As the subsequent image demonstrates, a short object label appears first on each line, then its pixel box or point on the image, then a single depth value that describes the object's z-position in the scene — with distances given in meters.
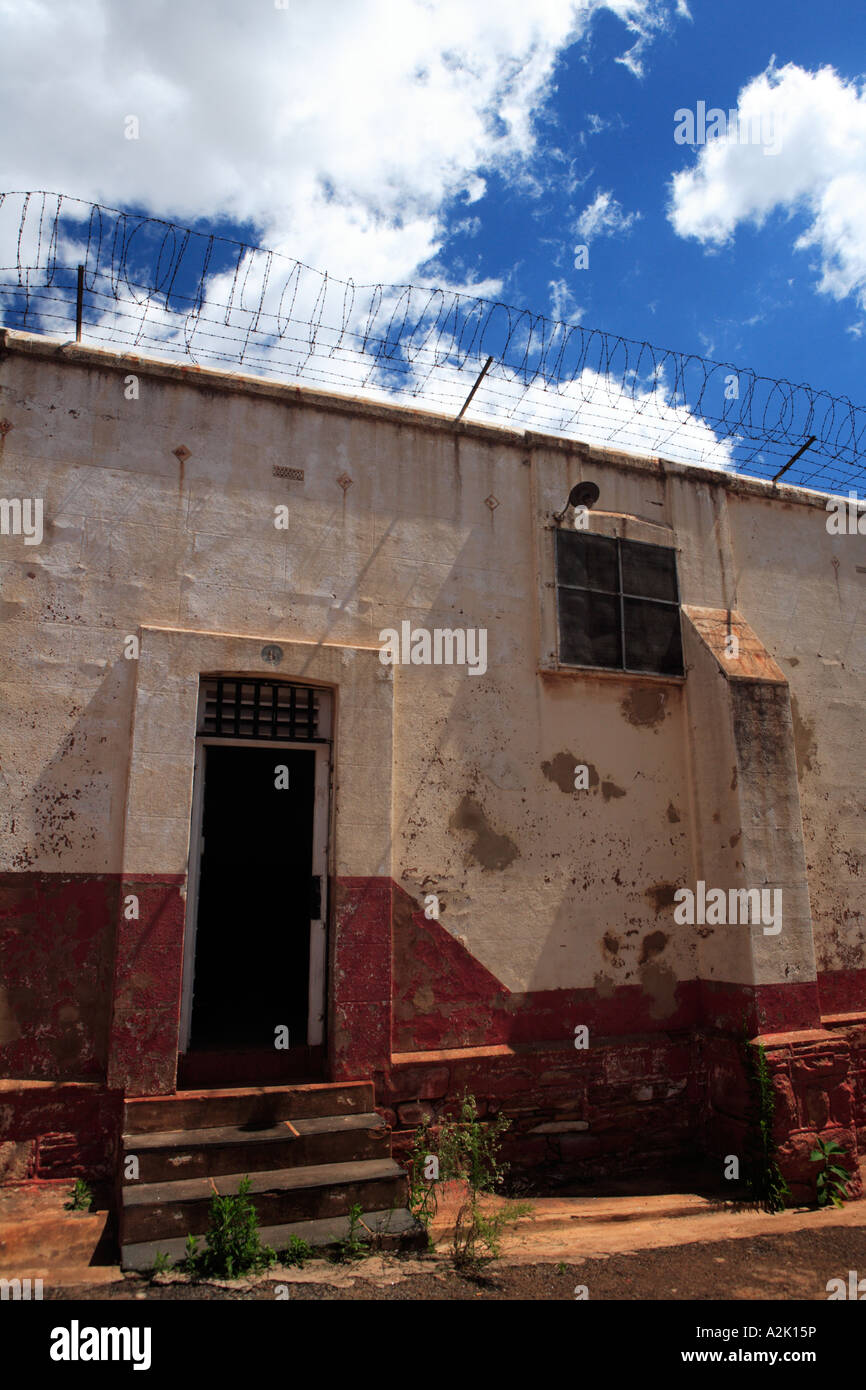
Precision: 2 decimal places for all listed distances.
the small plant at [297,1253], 4.49
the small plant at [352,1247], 4.59
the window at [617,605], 7.43
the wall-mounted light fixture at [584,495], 7.36
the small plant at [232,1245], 4.32
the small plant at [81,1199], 5.05
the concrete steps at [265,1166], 4.53
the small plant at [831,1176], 6.28
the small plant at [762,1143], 6.18
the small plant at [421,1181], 5.64
